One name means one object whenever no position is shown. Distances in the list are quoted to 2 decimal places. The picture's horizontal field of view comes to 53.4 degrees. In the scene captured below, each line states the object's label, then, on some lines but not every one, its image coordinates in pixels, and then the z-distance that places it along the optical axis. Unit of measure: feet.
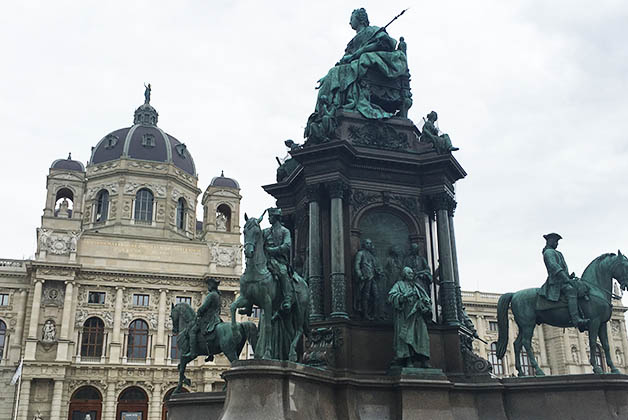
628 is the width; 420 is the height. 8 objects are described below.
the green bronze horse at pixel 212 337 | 41.31
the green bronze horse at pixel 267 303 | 31.17
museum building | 169.17
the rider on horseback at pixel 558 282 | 35.53
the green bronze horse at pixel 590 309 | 35.47
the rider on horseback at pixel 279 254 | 31.86
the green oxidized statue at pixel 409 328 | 33.01
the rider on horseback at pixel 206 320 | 43.32
